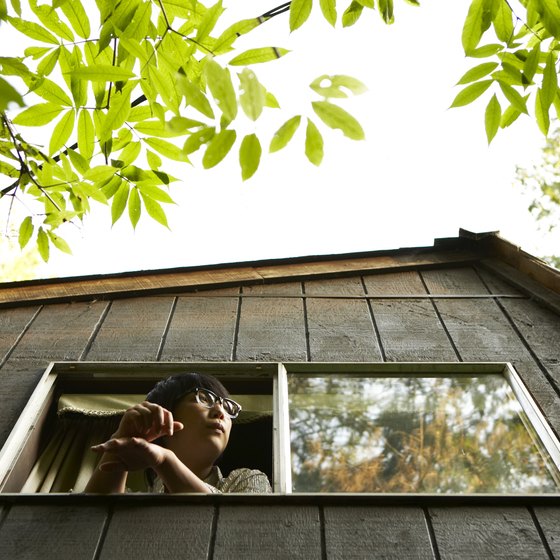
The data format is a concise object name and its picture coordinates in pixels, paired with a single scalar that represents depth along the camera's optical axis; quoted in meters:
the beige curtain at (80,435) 2.61
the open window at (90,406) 2.63
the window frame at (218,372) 2.81
